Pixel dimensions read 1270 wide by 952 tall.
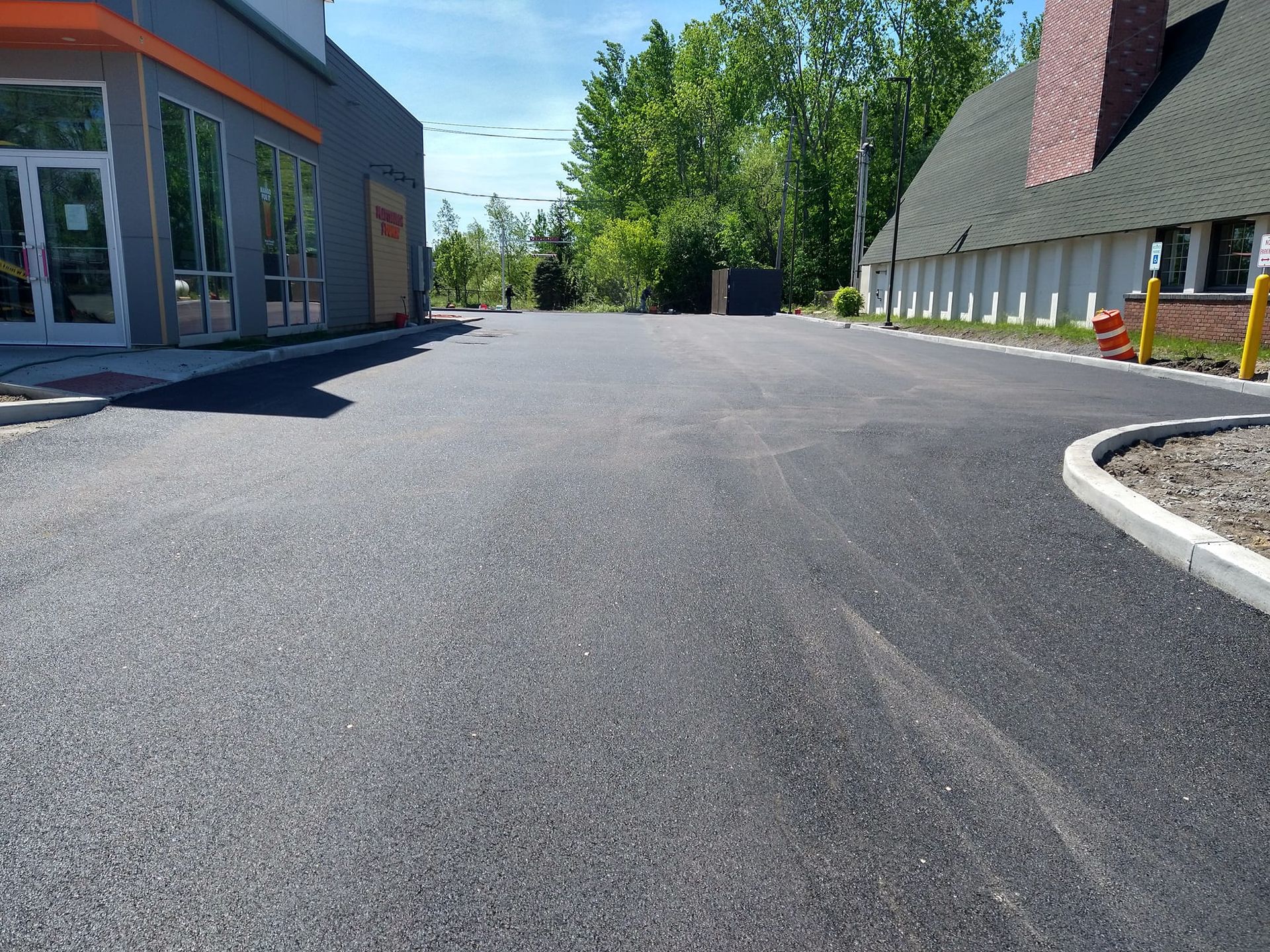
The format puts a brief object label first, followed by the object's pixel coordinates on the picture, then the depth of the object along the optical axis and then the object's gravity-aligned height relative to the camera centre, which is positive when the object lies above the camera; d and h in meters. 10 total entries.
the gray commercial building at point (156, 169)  12.78 +1.83
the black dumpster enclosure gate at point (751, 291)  48.00 +0.17
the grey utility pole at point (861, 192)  41.31 +4.79
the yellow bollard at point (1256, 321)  12.97 -0.29
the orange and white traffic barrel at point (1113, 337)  16.27 -0.67
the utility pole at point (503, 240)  71.09 +4.54
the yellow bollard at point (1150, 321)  15.45 -0.38
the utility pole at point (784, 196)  52.85 +5.76
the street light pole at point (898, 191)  29.59 +3.52
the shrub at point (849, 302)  38.22 -0.30
